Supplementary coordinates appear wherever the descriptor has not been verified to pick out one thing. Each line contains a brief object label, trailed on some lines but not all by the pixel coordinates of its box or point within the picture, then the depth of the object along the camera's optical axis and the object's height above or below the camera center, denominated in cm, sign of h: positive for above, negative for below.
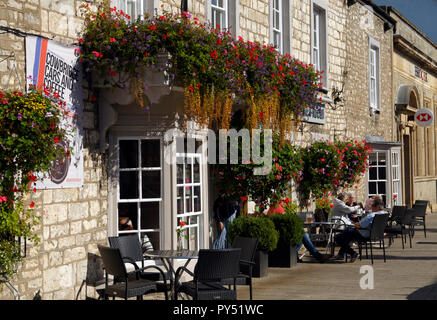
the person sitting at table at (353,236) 1259 -80
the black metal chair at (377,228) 1235 -65
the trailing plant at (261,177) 1130 +28
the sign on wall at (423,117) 2509 +280
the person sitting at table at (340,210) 1401 -35
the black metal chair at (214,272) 713 -83
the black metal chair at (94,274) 848 -101
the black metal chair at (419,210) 1715 -46
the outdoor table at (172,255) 799 -72
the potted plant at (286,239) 1176 -79
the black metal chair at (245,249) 816 -68
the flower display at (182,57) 842 +179
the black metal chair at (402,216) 1534 -53
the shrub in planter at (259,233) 1081 -63
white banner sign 767 +131
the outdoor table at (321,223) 1302 -61
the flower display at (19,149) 665 +47
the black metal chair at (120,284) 713 -96
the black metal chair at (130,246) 855 -66
